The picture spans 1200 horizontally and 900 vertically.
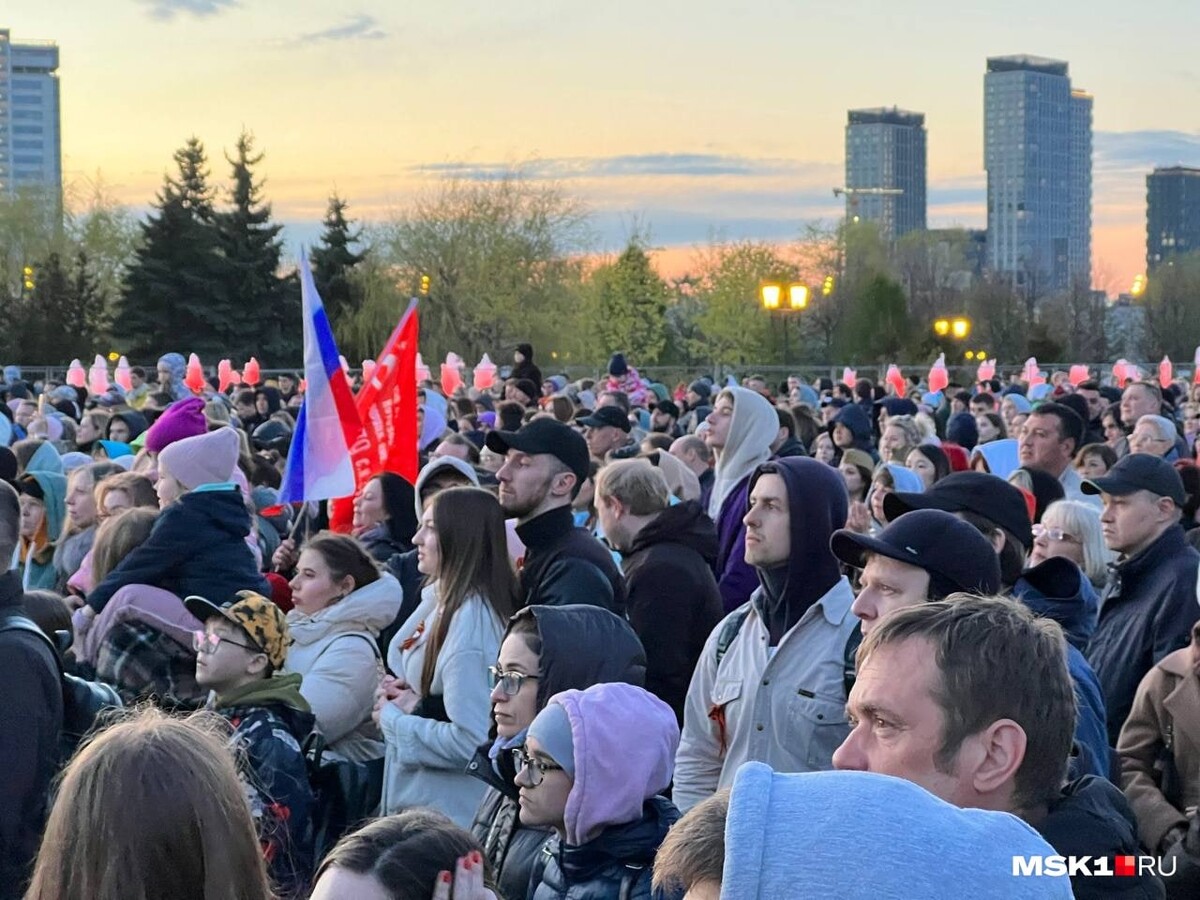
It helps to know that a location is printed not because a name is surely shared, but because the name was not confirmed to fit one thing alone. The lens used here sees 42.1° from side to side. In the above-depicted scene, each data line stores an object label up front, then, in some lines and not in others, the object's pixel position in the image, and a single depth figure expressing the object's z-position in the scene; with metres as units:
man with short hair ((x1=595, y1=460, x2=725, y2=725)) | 5.91
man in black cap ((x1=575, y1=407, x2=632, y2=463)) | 11.86
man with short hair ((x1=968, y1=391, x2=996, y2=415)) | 15.01
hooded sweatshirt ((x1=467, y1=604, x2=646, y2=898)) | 3.93
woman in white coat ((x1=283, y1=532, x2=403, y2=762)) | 5.30
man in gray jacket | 4.30
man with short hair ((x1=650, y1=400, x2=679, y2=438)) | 16.92
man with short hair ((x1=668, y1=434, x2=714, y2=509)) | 10.38
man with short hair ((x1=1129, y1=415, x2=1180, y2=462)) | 10.47
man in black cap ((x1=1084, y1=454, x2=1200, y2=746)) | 5.53
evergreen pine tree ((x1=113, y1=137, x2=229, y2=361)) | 56.97
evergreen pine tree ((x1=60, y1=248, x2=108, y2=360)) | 56.50
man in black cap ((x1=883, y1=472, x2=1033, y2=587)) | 4.80
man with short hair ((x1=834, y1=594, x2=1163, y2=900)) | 2.64
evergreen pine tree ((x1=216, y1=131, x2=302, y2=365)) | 57.50
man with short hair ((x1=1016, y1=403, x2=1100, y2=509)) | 8.93
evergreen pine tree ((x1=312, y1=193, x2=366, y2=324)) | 62.16
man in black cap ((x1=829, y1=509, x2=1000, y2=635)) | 3.76
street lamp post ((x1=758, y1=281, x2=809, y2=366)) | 28.38
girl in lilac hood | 3.63
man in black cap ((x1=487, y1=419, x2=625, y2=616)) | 5.50
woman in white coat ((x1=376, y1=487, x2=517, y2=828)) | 4.94
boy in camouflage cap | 4.27
